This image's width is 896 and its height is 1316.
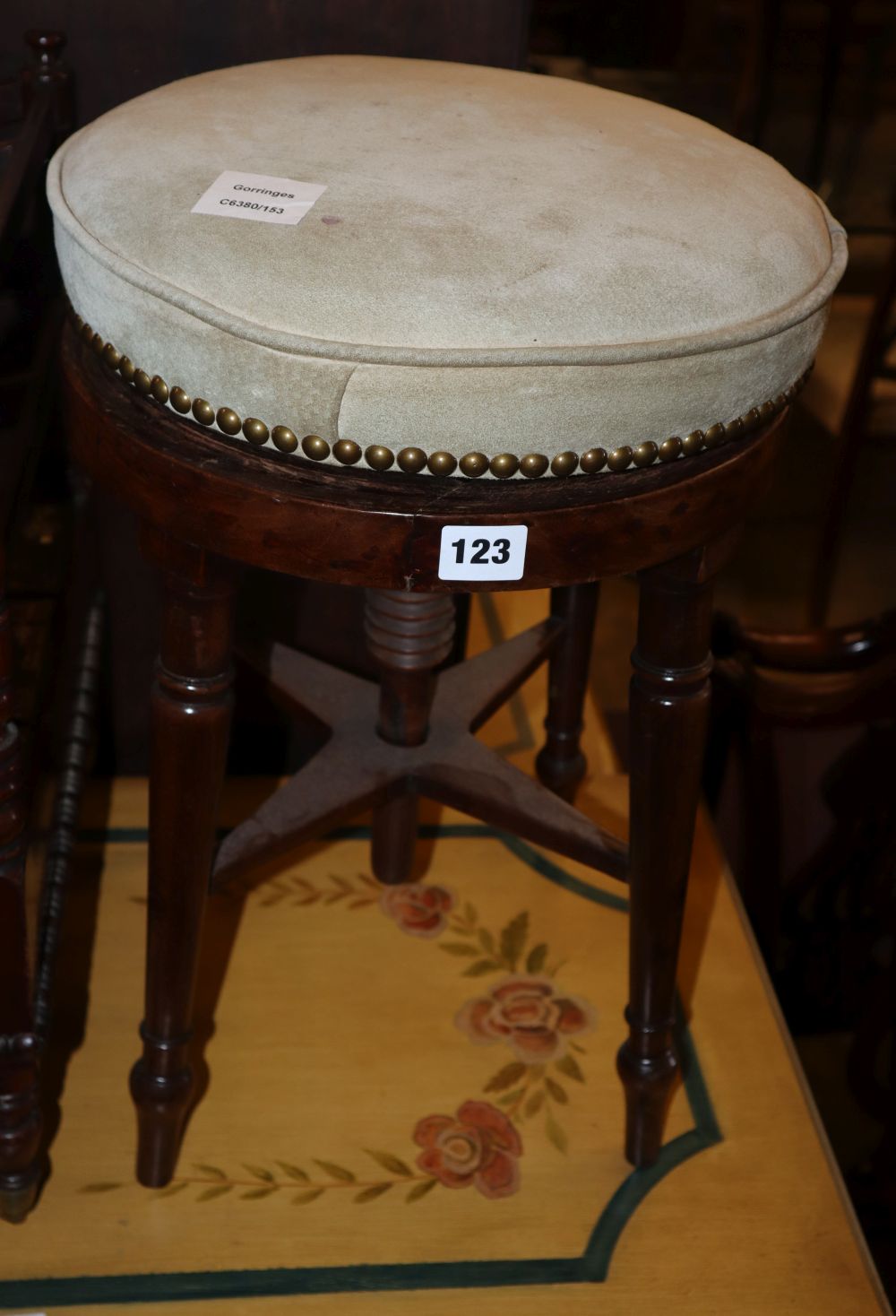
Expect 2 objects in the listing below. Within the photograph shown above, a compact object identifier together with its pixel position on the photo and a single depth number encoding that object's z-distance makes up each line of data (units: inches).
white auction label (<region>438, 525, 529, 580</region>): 21.7
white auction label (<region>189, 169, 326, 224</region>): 22.1
